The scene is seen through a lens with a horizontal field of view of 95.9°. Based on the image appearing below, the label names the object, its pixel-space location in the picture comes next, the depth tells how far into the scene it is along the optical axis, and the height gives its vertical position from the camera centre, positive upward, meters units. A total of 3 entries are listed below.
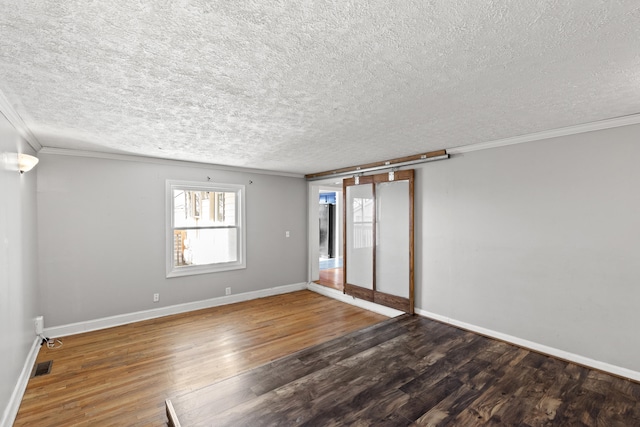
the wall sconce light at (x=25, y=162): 2.58 +0.51
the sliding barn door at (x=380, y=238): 4.27 -0.39
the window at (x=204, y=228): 4.57 -0.20
